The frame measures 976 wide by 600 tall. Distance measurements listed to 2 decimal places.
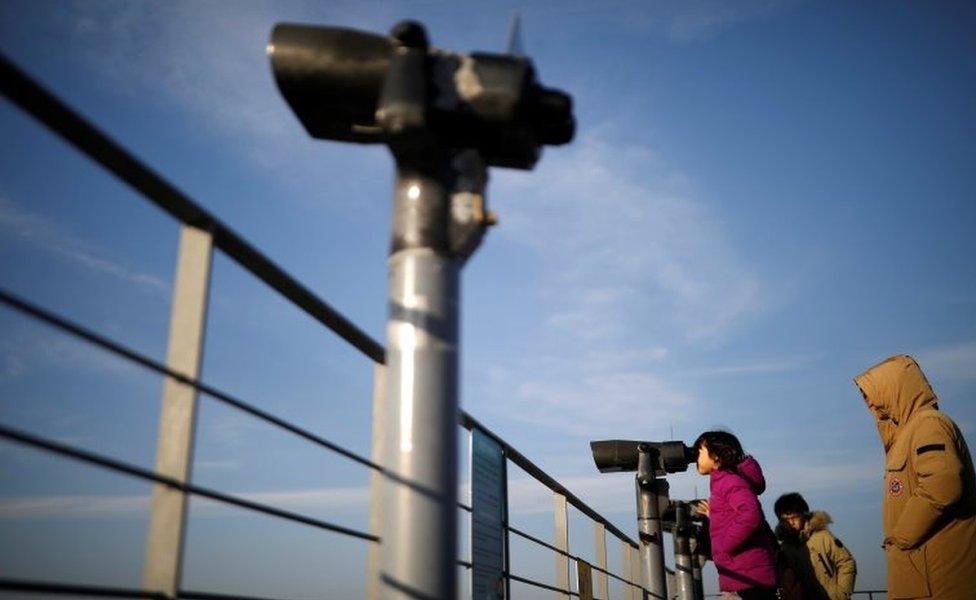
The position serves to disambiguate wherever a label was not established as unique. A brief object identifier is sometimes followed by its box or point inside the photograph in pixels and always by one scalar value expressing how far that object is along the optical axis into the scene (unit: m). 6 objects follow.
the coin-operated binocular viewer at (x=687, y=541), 4.48
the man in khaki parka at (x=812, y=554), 4.68
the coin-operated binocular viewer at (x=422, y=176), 1.18
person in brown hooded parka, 2.58
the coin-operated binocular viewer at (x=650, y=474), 4.16
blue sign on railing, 2.51
